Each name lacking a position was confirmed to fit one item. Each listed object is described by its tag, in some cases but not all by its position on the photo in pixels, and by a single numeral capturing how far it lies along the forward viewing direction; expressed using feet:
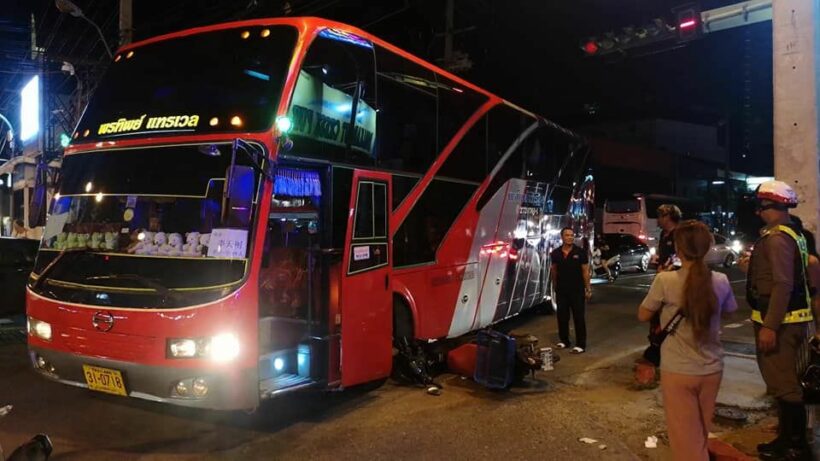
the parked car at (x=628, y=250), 66.39
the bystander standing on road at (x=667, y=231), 22.29
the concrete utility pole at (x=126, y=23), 41.63
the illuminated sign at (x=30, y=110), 72.74
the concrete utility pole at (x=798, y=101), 19.33
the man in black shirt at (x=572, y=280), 27.12
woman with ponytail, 11.30
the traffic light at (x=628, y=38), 33.76
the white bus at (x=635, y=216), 83.71
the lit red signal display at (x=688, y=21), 30.50
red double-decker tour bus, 15.31
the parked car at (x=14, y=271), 33.45
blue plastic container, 21.21
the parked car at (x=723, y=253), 76.83
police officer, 13.69
